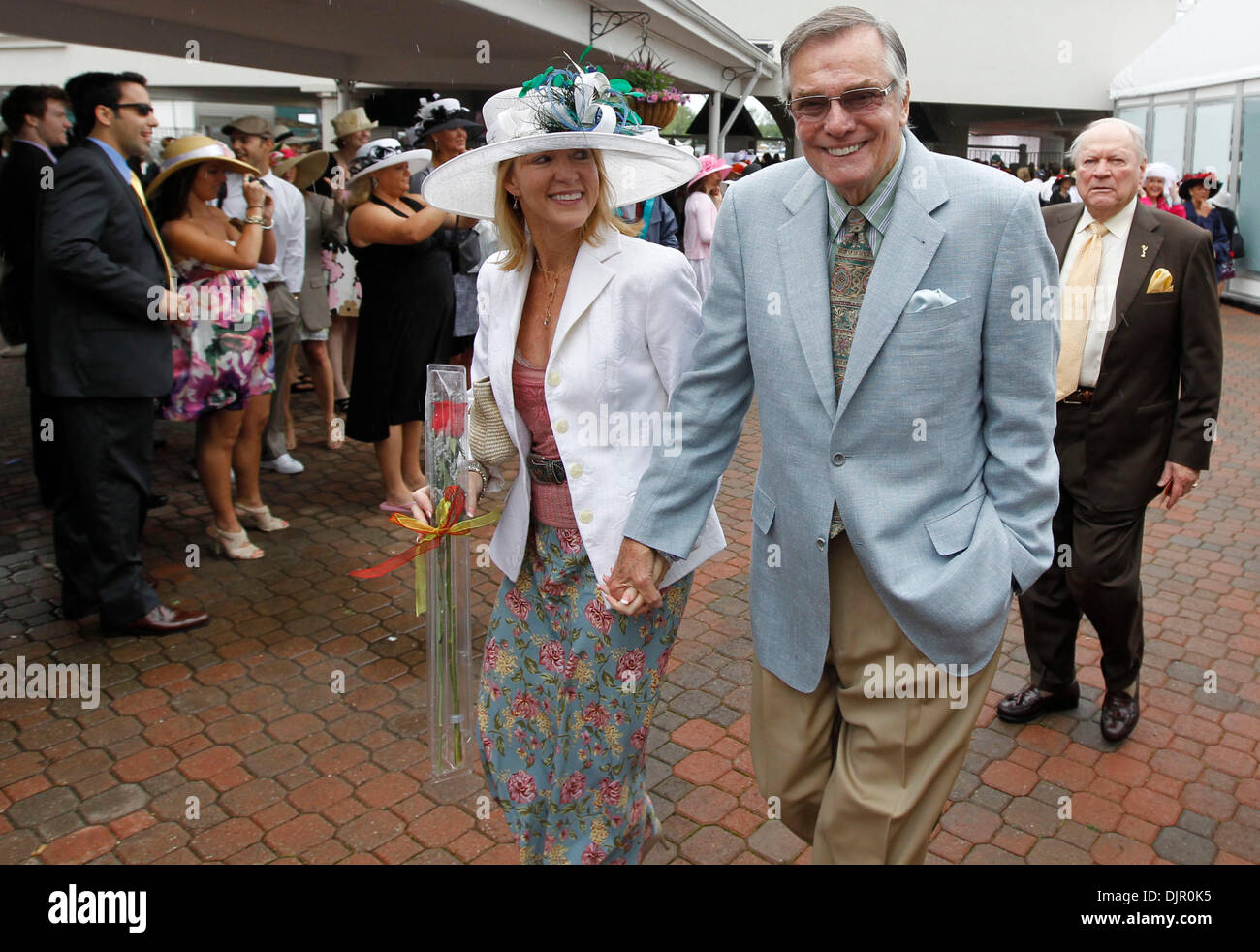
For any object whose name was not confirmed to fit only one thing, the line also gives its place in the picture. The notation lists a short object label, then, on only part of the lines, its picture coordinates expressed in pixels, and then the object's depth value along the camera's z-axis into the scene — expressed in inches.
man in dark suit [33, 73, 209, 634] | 169.3
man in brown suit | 139.4
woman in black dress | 224.8
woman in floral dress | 198.5
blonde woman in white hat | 103.1
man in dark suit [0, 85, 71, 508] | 233.9
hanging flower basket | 382.0
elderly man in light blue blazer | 82.2
